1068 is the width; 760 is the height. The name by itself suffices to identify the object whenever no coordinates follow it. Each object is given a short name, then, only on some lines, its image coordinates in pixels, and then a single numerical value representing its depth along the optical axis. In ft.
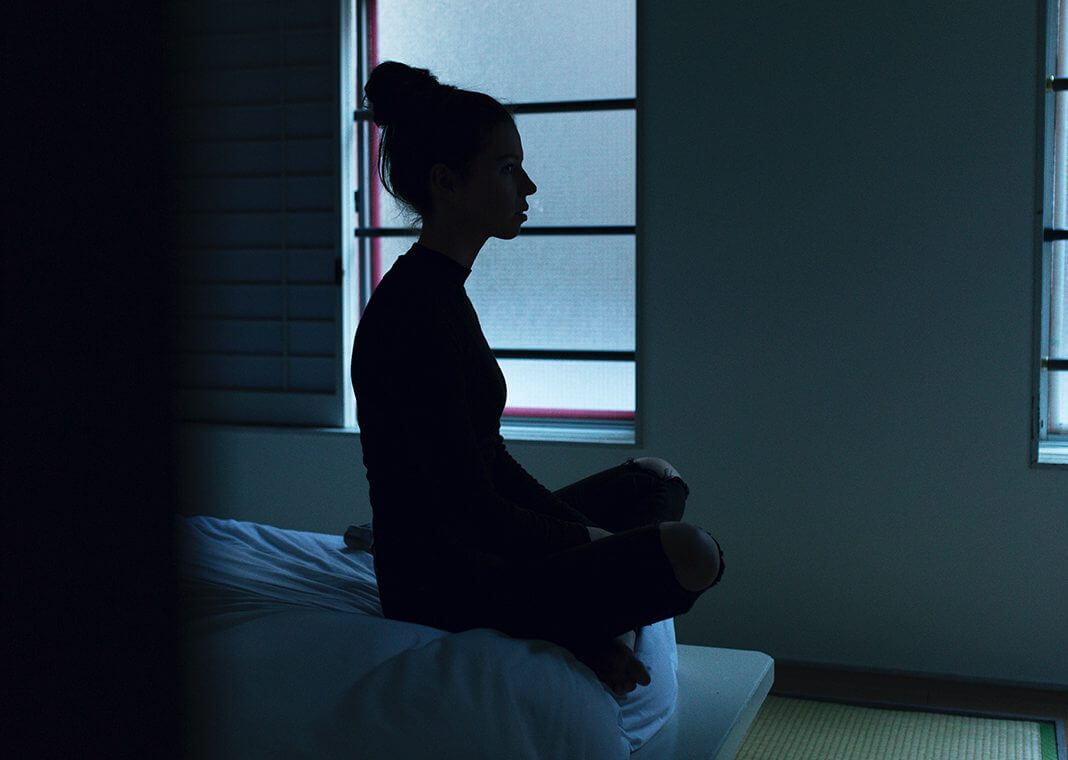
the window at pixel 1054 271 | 8.84
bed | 4.81
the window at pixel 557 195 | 10.19
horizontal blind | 10.86
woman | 5.23
